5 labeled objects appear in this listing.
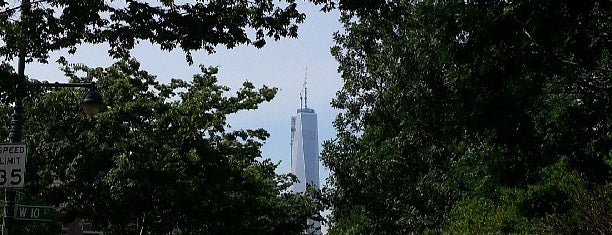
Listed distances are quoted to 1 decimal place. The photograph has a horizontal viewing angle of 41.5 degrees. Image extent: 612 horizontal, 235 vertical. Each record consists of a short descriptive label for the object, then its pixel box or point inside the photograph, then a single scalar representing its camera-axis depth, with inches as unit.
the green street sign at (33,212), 493.4
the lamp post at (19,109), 449.4
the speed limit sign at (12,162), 452.1
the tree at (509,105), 469.4
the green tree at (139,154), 789.9
